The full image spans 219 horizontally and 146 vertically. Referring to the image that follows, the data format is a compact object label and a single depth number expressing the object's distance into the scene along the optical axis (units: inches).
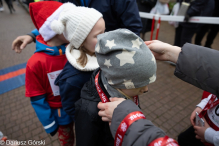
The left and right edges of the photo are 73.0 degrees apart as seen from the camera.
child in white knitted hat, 49.1
